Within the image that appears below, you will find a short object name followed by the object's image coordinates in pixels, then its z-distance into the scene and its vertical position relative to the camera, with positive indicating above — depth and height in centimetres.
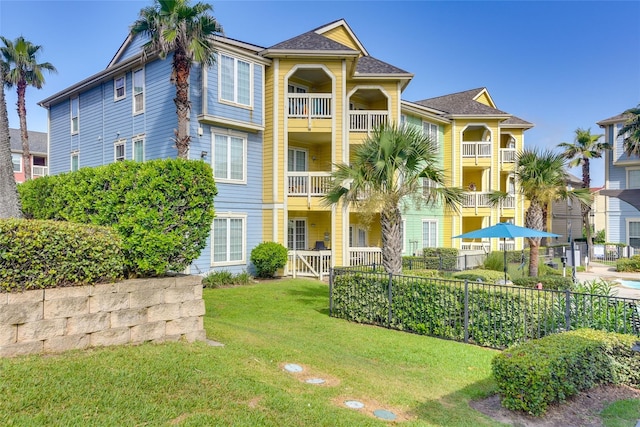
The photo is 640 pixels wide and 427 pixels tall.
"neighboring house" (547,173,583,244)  3950 -105
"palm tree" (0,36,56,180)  2447 +871
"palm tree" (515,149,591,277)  1568 +95
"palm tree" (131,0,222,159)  1409 +611
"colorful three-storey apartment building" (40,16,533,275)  1677 +378
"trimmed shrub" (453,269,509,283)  1375 -243
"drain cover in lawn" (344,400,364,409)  490 -238
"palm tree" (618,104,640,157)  2469 +496
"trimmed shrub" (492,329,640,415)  493 -209
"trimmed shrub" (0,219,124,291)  514 -60
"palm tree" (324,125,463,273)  1082 +86
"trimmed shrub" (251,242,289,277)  1700 -202
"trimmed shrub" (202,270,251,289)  1543 -271
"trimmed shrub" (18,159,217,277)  660 +4
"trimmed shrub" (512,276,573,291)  1319 -248
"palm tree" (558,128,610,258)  3092 +452
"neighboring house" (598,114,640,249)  3091 +213
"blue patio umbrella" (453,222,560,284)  1423 -84
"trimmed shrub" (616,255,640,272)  2361 -332
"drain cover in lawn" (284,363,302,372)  598 -236
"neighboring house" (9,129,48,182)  3403 +510
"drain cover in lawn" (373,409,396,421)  468 -240
